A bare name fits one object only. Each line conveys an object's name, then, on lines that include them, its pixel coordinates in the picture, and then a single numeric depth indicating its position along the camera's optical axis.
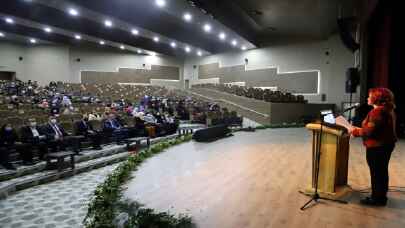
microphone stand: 2.81
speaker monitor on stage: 7.03
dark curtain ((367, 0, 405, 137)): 7.42
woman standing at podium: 2.54
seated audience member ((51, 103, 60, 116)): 8.06
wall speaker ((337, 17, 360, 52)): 9.56
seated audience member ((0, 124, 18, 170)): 5.28
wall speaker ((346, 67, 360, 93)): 8.37
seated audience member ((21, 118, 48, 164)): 5.75
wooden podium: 2.83
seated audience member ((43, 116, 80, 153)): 6.18
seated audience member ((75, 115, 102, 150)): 7.11
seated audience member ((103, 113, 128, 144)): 7.78
